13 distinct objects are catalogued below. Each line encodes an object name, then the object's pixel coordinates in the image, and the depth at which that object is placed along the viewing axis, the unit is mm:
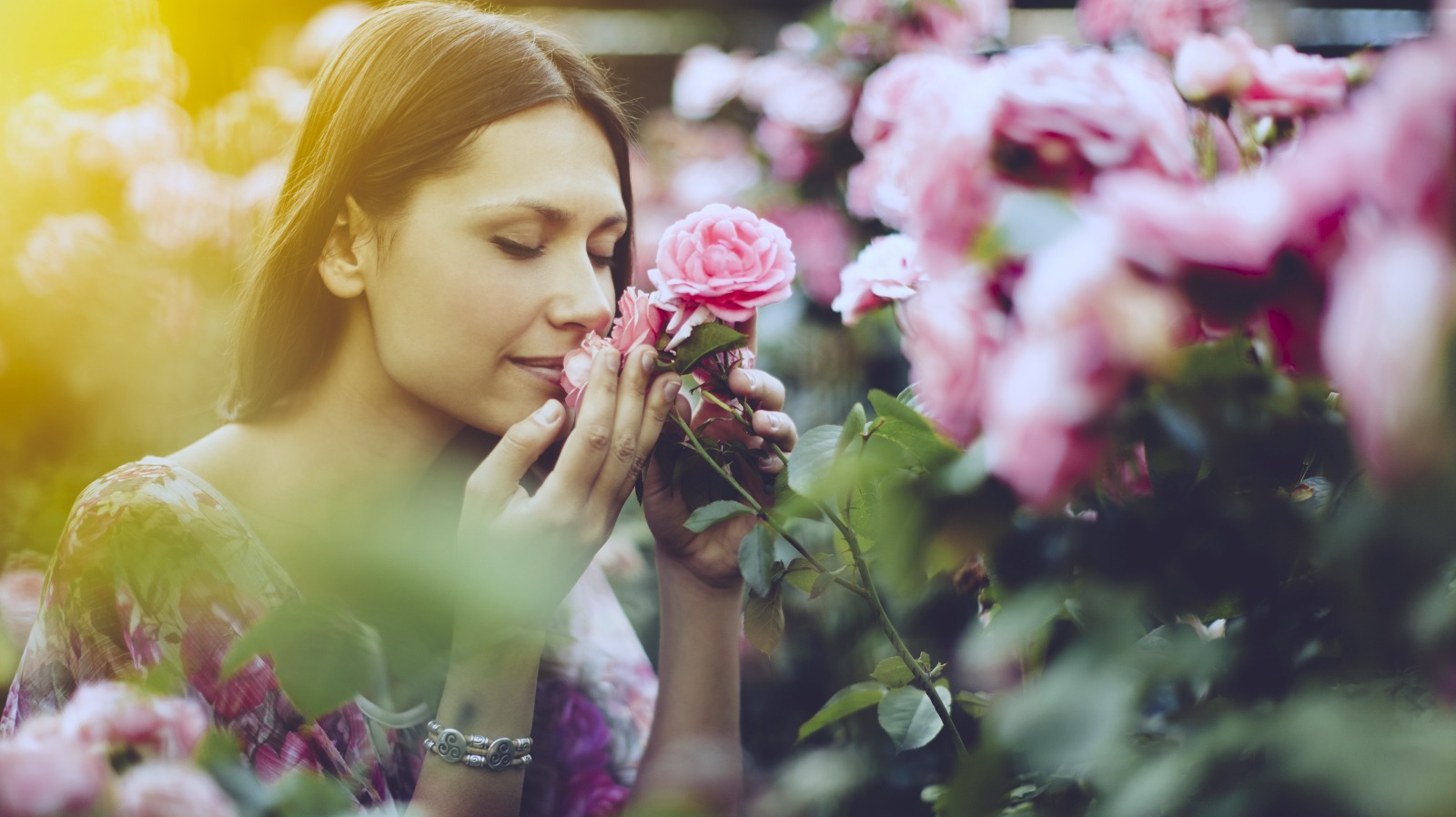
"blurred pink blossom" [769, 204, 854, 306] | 2521
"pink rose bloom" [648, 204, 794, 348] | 1045
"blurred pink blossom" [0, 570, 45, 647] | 1187
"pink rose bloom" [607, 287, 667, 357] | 1084
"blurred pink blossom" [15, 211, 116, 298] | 2145
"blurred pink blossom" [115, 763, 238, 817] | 541
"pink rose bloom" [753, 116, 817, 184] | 2543
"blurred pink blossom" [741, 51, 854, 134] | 2438
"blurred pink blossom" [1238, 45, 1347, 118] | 998
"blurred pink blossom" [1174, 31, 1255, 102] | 1092
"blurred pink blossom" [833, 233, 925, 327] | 1016
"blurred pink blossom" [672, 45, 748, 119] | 2924
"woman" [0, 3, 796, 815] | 1172
